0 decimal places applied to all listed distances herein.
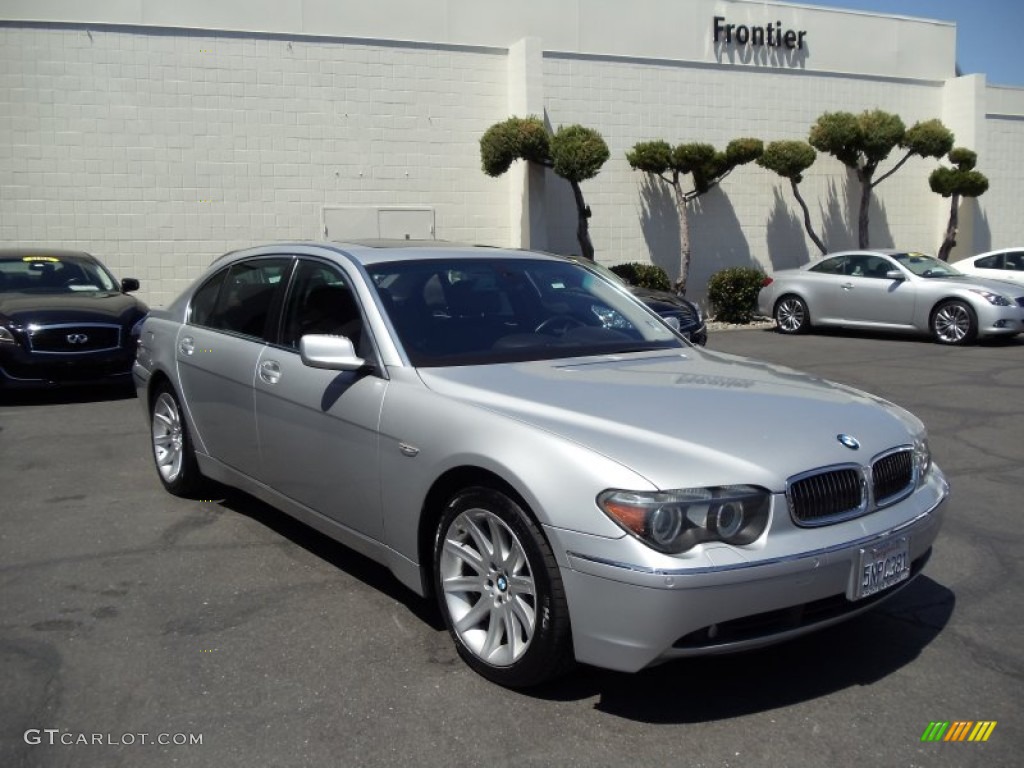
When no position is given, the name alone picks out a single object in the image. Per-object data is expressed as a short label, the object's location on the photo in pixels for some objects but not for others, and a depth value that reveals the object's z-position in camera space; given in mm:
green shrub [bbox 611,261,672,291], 18266
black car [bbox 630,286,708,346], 12008
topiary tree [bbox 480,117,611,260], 17359
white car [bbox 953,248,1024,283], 17016
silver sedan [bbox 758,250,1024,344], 14562
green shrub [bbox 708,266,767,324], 19078
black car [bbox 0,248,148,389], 9953
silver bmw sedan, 3264
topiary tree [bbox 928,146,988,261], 20922
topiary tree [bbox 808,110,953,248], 19547
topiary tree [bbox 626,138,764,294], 18750
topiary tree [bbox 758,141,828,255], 19453
